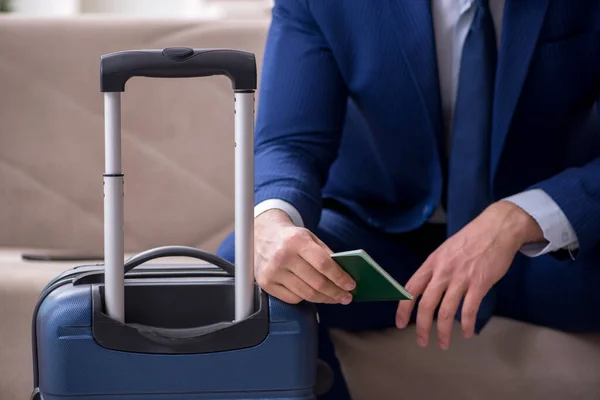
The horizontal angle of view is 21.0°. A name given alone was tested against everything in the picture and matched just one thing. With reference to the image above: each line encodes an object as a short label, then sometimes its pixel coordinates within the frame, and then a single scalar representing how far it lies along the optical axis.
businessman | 2.24
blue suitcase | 1.88
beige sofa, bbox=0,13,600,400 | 3.03
